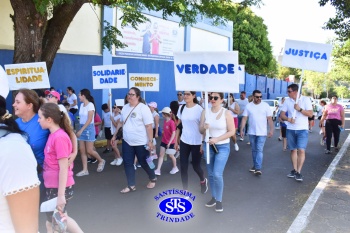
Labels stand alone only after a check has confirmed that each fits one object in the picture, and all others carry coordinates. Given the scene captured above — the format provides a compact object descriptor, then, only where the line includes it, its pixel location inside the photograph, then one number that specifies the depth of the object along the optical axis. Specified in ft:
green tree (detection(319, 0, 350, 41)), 37.64
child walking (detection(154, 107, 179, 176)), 25.25
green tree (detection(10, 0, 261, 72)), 26.05
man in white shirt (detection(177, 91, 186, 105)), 39.67
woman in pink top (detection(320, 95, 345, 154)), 35.04
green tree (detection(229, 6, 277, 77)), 112.57
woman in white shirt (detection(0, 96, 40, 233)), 5.49
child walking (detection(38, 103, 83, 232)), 11.34
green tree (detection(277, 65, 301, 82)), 244.42
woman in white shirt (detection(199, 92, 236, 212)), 17.43
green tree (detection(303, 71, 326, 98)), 204.44
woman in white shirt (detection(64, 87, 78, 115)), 42.01
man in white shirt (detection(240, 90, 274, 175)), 25.16
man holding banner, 23.44
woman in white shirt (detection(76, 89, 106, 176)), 23.50
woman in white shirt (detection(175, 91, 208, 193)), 19.13
